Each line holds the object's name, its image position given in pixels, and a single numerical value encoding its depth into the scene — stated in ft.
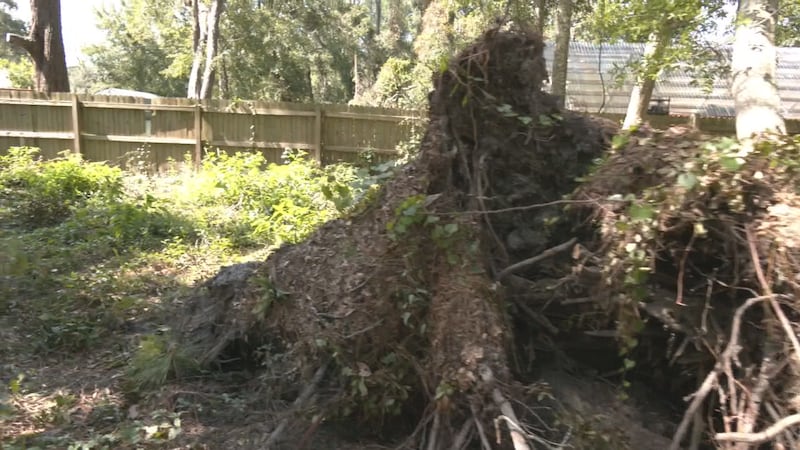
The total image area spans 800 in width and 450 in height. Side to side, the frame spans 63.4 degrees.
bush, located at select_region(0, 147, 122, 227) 30.81
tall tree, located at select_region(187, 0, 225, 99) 65.98
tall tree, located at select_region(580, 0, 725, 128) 24.47
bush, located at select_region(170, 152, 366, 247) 28.76
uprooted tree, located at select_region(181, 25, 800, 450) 9.43
